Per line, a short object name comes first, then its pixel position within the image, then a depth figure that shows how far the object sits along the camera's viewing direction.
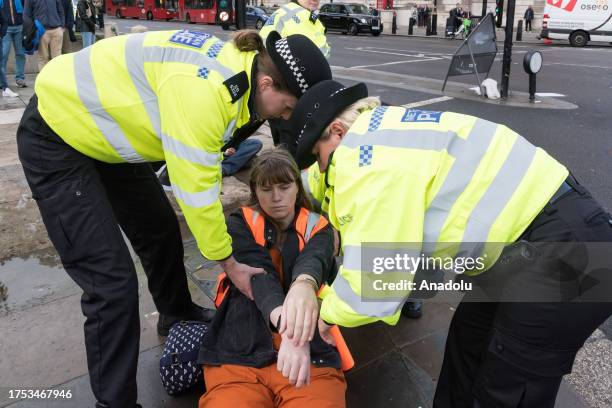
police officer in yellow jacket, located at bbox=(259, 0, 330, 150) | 4.92
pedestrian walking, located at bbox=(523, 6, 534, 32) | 26.83
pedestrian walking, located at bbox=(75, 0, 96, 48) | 11.21
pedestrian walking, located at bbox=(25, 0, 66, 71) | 8.45
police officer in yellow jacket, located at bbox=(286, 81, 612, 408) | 1.37
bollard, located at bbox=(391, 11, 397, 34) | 28.19
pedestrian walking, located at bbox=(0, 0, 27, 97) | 8.33
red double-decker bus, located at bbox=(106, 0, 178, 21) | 35.84
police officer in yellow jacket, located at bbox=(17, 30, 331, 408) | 1.81
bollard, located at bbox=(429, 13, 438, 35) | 27.03
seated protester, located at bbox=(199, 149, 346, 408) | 1.94
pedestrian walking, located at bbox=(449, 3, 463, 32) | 24.61
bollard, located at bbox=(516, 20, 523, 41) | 22.52
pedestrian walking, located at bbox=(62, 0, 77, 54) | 10.19
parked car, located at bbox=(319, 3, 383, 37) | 24.39
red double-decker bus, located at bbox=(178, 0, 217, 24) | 32.00
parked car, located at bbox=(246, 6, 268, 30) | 26.75
